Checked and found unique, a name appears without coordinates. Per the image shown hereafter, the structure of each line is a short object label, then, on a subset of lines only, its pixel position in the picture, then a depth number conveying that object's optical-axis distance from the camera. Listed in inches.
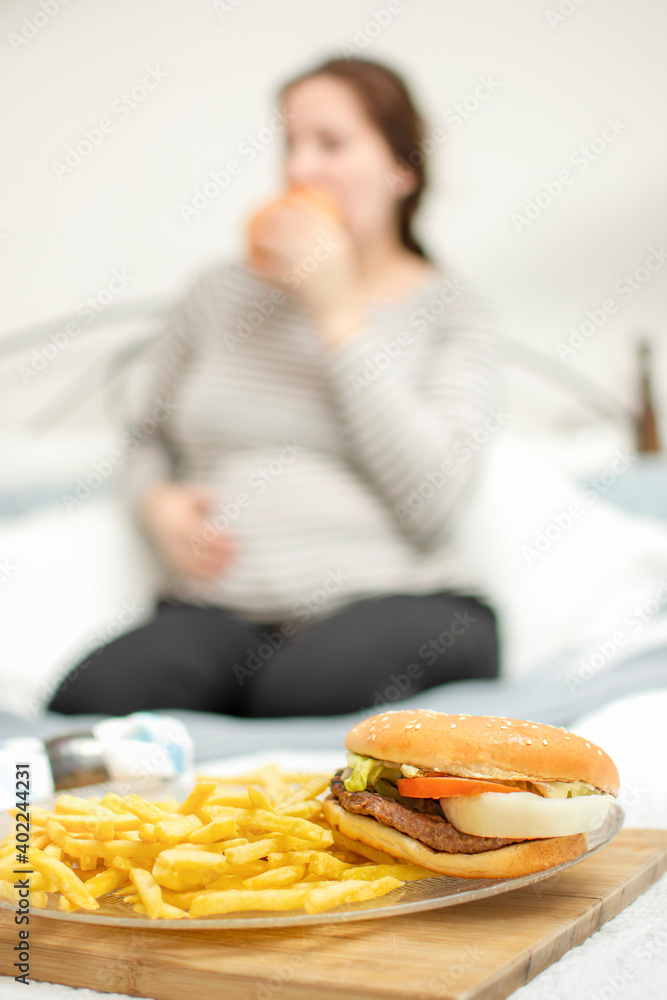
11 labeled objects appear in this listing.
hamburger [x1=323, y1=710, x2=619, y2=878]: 20.4
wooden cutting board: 16.8
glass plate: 18.0
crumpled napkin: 30.3
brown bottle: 87.3
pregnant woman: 50.2
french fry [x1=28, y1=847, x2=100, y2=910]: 18.9
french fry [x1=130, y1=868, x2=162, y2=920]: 18.2
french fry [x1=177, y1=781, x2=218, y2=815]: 21.3
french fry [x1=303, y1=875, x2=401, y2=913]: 17.9
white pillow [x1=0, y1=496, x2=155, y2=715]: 55.0
